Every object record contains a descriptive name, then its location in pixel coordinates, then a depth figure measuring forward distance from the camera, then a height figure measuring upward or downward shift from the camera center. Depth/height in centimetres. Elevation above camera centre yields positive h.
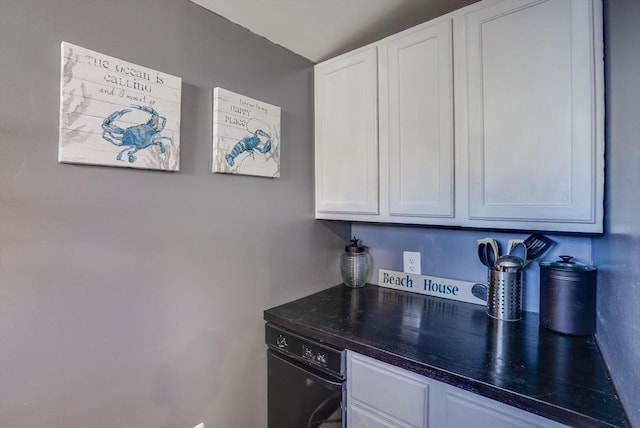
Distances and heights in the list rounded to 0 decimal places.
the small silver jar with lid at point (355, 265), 188 -31
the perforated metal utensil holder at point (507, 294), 132 -35
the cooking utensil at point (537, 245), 134 -13
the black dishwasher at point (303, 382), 122 -73
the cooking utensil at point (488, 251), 143 -17
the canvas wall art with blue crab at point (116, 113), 91 +34
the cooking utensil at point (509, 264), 130 -21
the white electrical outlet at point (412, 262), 175 -28
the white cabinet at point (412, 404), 88 -61
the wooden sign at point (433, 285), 156 -39
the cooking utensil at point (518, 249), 138 -15
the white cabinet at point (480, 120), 101 +39
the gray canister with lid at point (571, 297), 113 -31
